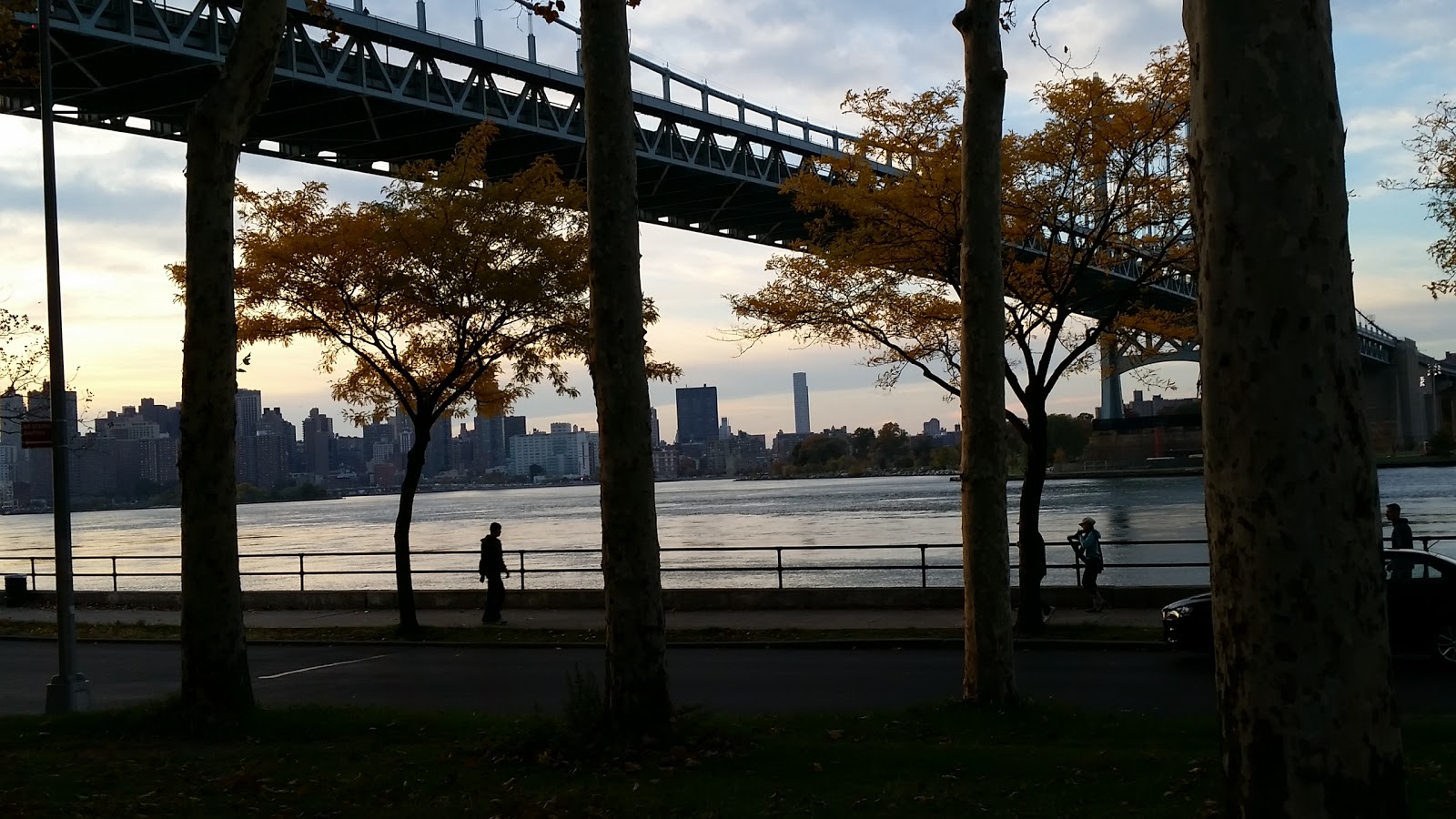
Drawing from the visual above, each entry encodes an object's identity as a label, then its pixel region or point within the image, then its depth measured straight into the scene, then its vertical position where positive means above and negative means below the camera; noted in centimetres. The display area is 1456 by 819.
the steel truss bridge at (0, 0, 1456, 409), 4188 +1425
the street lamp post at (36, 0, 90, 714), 1234 +24
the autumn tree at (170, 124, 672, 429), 2144 +344
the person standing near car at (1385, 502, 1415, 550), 1877 -140
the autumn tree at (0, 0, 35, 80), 1348 +493
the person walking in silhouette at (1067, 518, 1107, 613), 1977 -163
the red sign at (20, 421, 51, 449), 1328 +61
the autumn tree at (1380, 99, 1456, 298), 2138 +404
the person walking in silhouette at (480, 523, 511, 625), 2120 -161
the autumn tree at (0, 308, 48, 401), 2225 +211
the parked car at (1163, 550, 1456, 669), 1350 -182
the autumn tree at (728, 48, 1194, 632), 1855 +339
